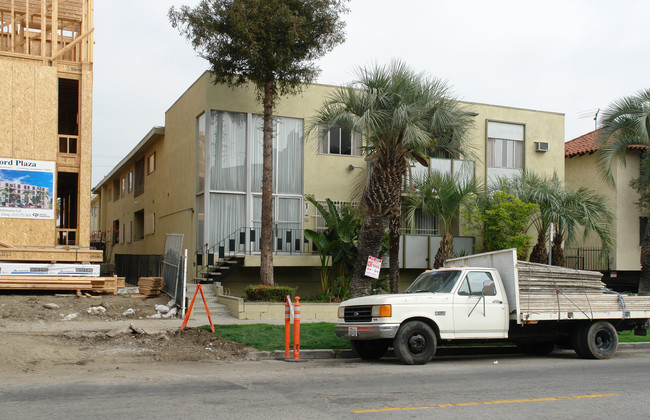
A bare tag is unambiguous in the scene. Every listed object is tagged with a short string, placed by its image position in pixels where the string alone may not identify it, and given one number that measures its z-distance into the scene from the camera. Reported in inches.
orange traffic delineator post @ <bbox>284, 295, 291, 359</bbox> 476.1
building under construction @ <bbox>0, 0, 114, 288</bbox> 789.2
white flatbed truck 453.1
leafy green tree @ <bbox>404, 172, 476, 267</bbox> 889.5
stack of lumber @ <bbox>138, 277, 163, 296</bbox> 801.6
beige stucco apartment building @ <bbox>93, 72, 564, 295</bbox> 896.9
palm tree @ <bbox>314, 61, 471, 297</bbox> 663.1
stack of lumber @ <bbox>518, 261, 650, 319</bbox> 480.7
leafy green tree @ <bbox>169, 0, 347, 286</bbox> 762.2
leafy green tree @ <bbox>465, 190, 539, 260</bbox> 927.7
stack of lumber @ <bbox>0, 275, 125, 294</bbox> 732.7
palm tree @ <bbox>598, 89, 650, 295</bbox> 887.9
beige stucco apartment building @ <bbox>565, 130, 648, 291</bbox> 1120.8
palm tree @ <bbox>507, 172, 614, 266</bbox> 973.2
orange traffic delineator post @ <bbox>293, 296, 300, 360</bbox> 467.2
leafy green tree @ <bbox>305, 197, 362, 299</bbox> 856.3
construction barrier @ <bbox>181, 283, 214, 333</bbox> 564.2
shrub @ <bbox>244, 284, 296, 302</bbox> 762.2
